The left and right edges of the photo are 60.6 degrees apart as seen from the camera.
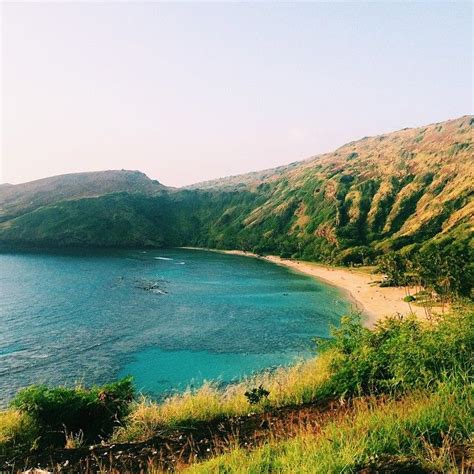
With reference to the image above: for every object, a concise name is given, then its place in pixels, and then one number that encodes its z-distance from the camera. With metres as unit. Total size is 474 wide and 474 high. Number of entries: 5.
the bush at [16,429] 17.92
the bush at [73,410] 19.81
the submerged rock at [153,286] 130.18
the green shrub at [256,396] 17.61
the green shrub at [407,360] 13.64
